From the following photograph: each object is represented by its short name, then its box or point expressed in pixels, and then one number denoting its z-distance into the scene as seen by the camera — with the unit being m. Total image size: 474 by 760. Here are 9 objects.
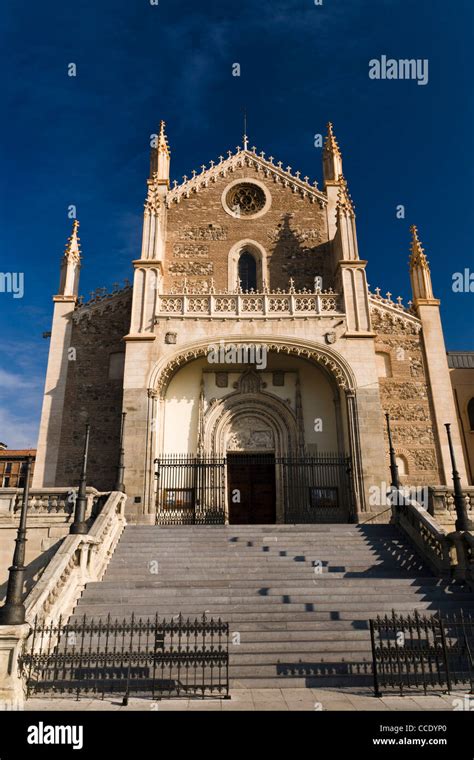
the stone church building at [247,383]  19.91
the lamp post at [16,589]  8.54
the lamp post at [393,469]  17.22
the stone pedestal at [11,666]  7.66
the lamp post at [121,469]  17.45
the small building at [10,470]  49.25
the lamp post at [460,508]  12.84
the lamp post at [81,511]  12.75
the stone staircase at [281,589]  9.06
